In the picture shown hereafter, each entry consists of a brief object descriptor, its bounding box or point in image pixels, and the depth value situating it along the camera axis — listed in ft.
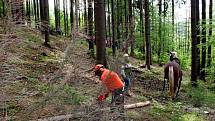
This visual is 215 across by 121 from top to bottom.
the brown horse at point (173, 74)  30.39
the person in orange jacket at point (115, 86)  15.79
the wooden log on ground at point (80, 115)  11.31
